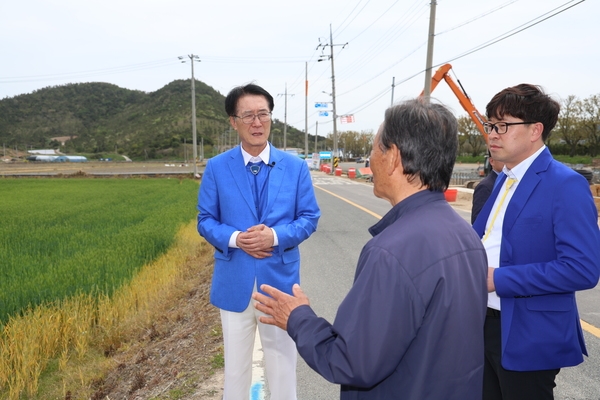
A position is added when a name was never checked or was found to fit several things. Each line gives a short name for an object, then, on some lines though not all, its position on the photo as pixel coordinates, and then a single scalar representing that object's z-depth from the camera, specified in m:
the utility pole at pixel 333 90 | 43.74
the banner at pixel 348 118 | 45.03
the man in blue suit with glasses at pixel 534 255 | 2.00
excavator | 21.98
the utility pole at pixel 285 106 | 78.56
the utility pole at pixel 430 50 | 20.16
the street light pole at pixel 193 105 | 37.14
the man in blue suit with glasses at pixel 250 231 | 2.82
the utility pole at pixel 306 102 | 57.92
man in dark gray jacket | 1.40
